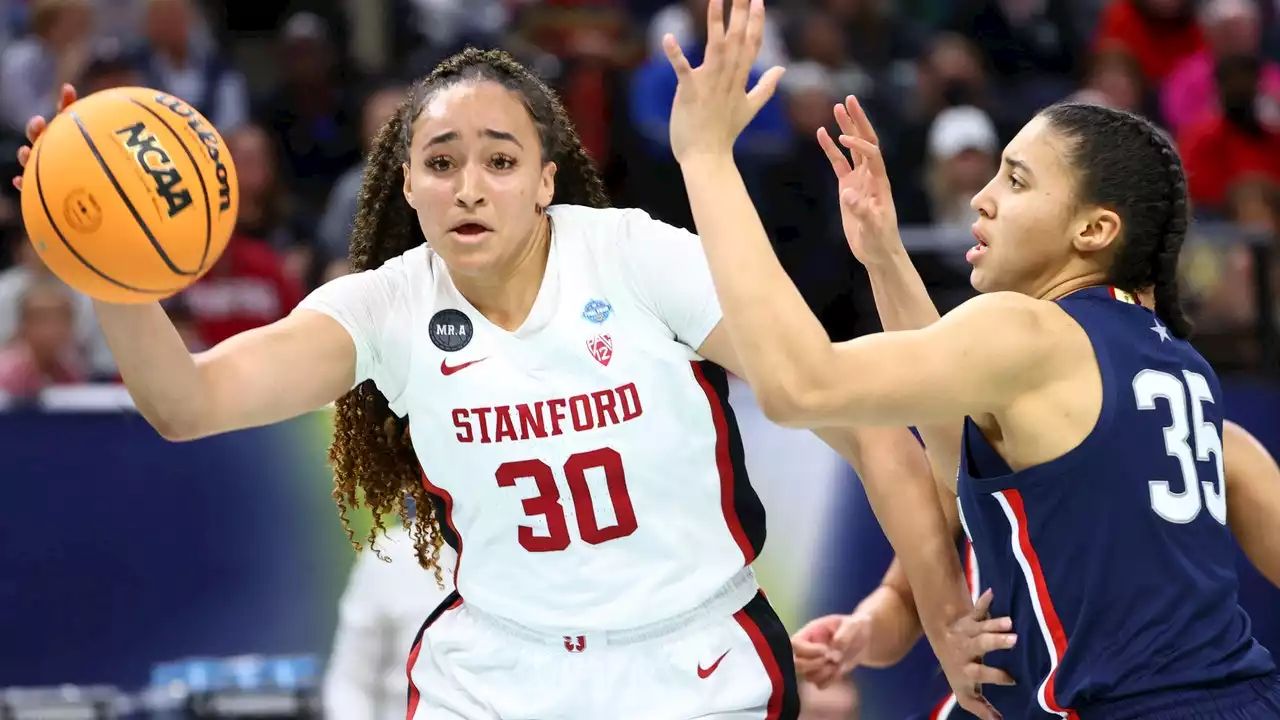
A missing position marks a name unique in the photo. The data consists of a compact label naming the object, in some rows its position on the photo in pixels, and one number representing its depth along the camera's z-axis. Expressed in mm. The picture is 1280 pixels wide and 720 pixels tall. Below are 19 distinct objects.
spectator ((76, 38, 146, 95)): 15477
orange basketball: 6008
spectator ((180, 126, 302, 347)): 14508
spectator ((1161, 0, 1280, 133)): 19172
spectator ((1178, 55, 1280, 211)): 17828
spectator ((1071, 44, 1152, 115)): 18875
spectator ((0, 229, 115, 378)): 13898
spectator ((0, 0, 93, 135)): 17094
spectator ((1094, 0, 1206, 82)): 20891
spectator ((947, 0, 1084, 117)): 20781
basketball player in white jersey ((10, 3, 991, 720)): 6645
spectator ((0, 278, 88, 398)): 12883
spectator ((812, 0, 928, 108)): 20094
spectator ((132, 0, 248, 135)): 17125
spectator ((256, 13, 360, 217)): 17047
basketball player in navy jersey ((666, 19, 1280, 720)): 5582
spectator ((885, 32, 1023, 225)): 17234
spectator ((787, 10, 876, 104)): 19031
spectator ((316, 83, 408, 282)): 14203
